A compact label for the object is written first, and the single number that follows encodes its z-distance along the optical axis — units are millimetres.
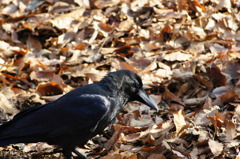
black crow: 9656
